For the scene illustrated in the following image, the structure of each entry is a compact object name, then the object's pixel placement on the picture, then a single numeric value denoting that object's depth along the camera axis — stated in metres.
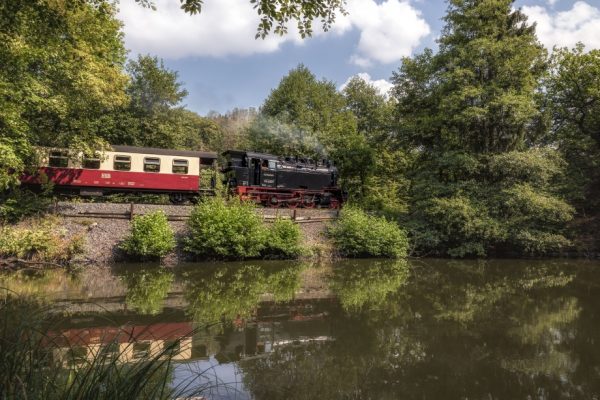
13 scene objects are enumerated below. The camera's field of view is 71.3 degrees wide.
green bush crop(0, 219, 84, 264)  12.39
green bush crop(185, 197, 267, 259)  14.43
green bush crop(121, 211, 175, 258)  13.53
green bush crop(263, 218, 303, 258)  15.60
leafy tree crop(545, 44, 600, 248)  19.67
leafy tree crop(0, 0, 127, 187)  11.74
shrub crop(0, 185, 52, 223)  13.73
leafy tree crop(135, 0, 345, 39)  4.56
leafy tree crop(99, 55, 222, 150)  26.01
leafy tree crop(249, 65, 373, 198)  25.58
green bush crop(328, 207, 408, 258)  17.08
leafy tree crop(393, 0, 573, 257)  17.86
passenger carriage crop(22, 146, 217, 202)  15.66
